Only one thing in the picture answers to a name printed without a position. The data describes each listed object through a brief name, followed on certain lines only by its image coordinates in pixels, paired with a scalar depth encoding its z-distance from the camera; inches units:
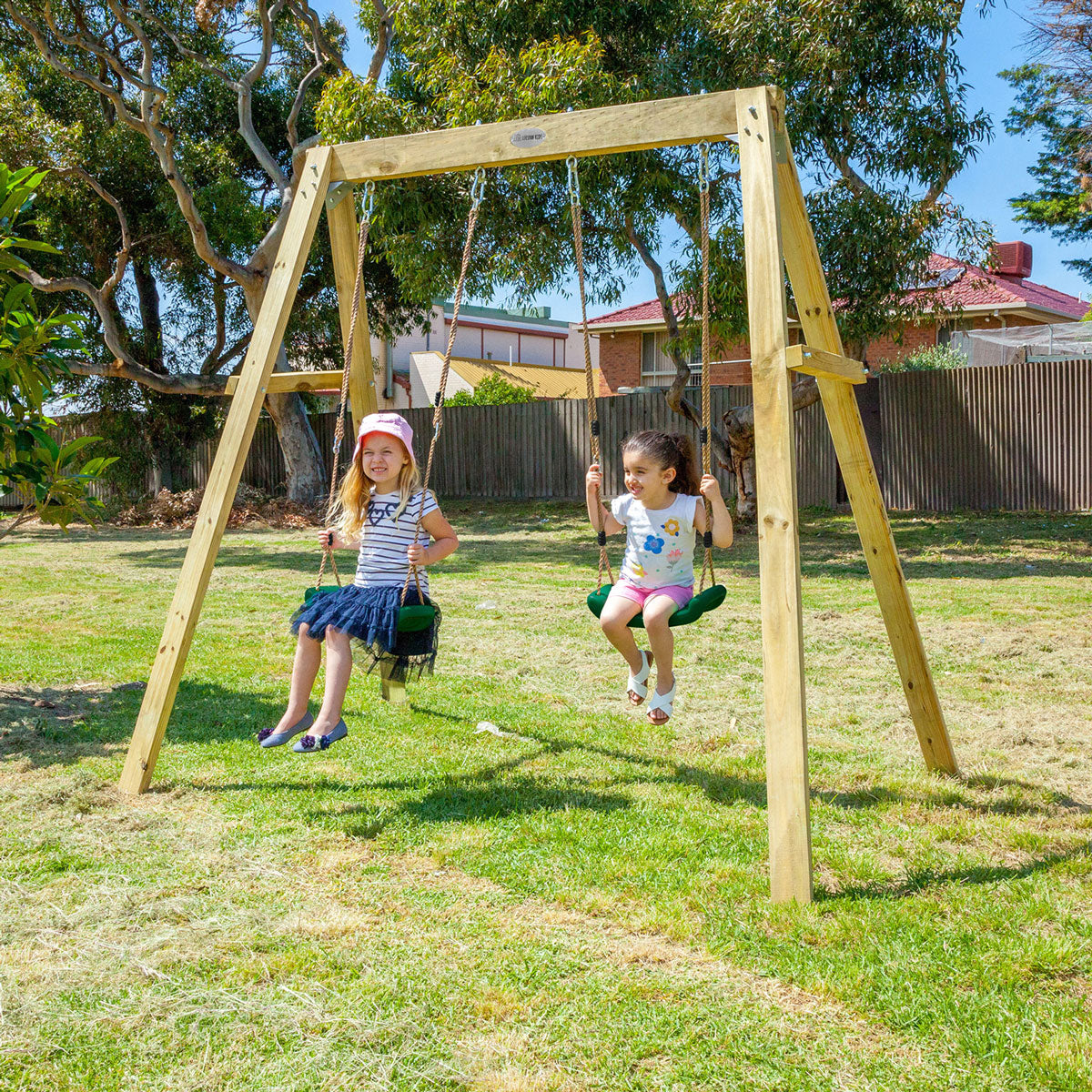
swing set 135.0
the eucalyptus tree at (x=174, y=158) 682.2
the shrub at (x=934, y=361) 796.6
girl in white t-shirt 183.5
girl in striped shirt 170.1
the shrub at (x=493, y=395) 1083.9
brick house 953.5
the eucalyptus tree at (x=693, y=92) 471.8
